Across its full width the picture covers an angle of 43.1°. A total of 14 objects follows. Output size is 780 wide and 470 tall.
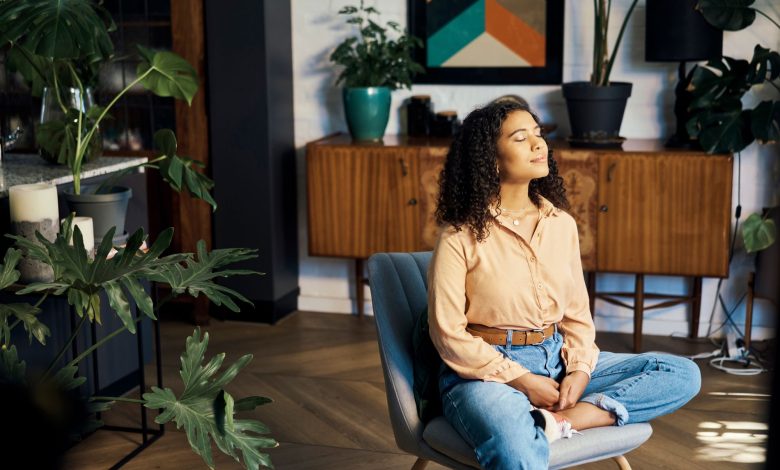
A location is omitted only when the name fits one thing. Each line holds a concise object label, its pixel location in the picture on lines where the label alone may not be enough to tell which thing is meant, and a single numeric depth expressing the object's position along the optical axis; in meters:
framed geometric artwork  4.35
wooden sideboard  3.94
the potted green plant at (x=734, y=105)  3.71
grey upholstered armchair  2.18
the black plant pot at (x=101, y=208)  2.99
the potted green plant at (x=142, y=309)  2.26
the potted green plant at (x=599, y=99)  4.01
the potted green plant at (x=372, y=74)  4.32
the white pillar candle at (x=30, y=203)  2.73
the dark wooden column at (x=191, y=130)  4.43
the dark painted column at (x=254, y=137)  4.38
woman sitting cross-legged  2.26
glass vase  3.38
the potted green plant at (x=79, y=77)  2.74
